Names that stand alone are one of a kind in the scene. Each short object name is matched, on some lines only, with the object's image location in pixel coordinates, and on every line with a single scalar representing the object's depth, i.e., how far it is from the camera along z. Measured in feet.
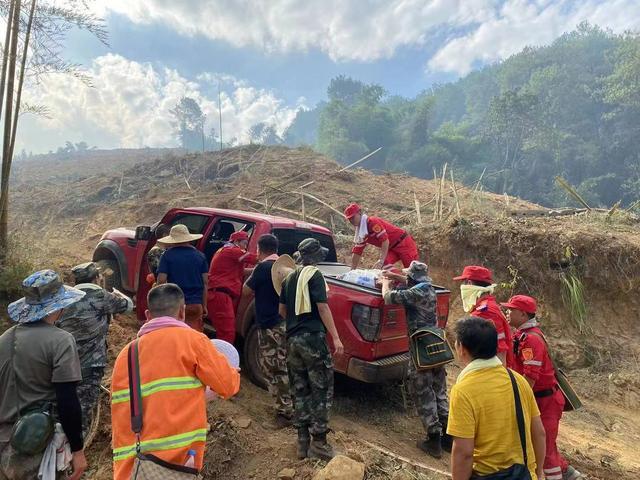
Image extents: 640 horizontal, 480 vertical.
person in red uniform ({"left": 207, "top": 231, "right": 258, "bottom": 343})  13.60
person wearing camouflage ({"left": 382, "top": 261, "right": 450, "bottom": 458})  11.39
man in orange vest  5.65
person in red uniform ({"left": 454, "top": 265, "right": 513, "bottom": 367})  9.69
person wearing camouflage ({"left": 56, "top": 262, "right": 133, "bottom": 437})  8.77
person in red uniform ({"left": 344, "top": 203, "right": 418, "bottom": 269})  16.97
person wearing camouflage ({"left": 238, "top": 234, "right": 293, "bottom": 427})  11.93
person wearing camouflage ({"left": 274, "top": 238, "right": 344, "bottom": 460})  10.05
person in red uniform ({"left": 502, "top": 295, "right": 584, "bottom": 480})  9.53
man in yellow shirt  6.23
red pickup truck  11.69
